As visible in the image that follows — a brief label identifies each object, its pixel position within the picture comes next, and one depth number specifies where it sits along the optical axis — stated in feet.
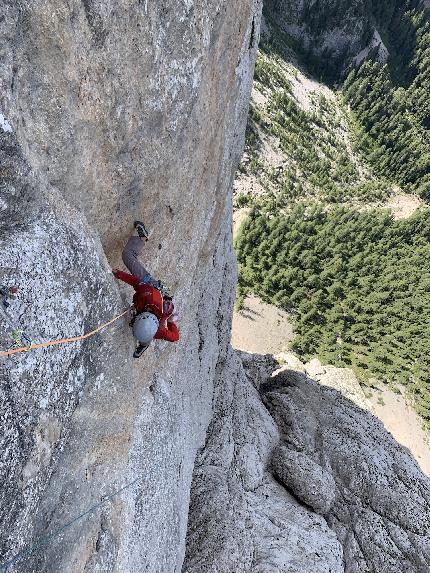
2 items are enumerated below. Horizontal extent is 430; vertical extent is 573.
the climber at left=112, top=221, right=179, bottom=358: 22.00
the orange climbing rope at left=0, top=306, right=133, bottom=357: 14.27
